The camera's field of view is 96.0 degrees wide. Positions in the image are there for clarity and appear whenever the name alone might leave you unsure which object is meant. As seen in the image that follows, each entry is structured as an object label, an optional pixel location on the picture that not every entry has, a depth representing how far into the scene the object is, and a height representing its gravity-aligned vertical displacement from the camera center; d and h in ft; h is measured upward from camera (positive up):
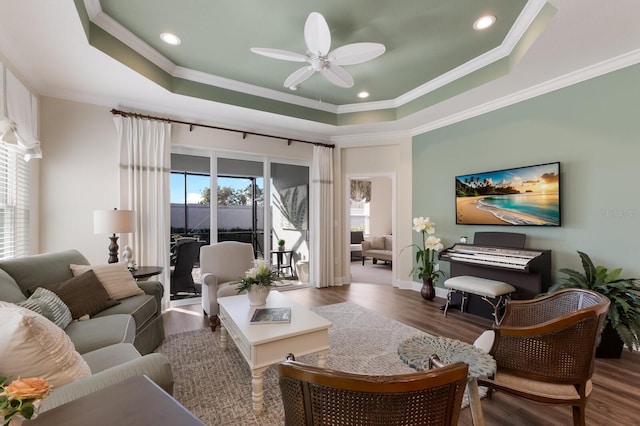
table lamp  10.78 -0.25
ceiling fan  8.00 +4.94
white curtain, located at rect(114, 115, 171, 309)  12.95 +1.37
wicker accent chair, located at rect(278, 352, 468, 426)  2.61 -1.73
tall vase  15.15 -4.06
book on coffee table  7.62 -2.80
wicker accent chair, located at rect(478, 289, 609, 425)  4.87 -2.62
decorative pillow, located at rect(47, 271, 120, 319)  7.51 -2.17
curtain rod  12.76 +4.57
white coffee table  6.61 -3.08
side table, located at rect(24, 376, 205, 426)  2.83 -2.04
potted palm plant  8.28 -2.69
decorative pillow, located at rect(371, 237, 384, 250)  26.72 -2.77
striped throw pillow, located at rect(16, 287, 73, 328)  6.23 -2.04
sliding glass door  15.12 +0.60
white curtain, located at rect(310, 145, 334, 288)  18.34 -0.28
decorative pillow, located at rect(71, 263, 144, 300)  8.84 -2.02
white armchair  11.16 -2.36
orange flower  2.11 -1.31
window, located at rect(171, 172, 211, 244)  14.80 +0.51
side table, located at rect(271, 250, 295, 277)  17.98 -2.91
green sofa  4.13 -2.63
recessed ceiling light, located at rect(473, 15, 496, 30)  9.16 +6.22
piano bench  11.00 -3.01
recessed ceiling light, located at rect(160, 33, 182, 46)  9.99 +6.25
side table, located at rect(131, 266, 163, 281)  10.81 -2.23
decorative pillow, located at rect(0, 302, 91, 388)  3.58 -1.77
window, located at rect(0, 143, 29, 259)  9.36 +0.48
